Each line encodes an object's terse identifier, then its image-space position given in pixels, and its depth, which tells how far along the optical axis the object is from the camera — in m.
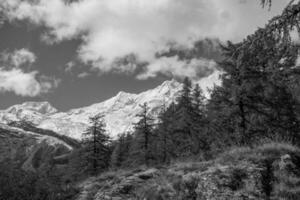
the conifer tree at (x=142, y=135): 37.09
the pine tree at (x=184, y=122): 31.10
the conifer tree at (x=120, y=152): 47.19
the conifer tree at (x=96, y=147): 33.75
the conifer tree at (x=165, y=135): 35.00
